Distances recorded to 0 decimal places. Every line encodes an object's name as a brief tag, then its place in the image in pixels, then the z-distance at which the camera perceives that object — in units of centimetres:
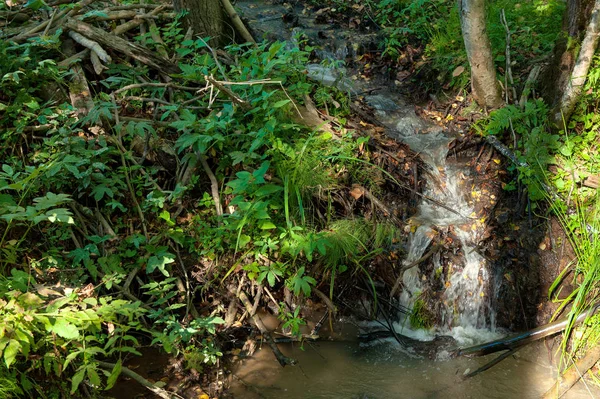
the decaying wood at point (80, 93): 452
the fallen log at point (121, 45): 496
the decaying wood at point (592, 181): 471
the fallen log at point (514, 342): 427
